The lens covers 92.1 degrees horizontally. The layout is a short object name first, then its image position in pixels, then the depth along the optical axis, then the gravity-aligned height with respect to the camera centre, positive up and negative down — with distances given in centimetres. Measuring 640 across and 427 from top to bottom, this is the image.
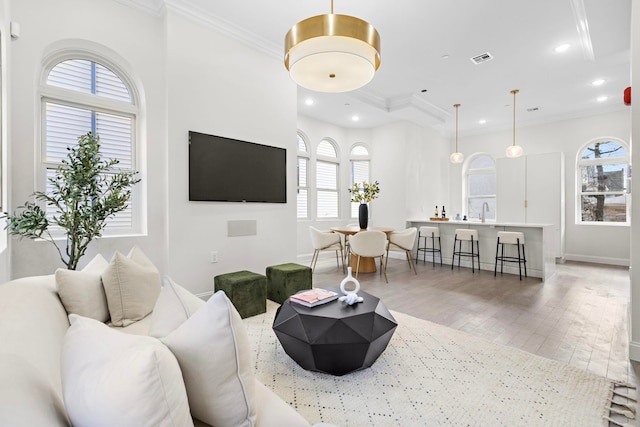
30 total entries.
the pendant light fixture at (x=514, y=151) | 606 +122
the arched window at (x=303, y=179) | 695 +78
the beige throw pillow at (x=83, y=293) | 168 -45
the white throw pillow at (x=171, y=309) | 108 -36
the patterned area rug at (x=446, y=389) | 173 -113
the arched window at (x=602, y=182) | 639 +65
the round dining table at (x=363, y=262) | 556 -89
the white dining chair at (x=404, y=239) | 544 -47
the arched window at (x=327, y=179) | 734 +83
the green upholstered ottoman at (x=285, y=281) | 357 -79
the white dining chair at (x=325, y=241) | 548 -49
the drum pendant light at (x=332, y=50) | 222 +124
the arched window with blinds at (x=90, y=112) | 303 +108
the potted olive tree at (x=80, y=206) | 263 +8
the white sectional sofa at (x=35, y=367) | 58 -37
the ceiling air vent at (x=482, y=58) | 439 +225
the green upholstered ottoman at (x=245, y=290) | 315 -80
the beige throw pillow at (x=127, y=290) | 192 -49
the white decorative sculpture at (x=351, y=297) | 232 -64
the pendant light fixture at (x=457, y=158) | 675 +121
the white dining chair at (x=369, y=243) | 484 -48
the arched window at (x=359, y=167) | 786 +118
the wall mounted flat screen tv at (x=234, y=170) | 363 +56
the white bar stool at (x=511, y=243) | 507 -54
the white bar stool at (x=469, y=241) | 566 -56
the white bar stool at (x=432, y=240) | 629 -56
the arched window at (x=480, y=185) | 820 +77
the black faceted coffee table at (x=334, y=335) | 201 -81
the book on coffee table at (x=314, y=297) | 232 -65
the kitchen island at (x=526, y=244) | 502 -56
